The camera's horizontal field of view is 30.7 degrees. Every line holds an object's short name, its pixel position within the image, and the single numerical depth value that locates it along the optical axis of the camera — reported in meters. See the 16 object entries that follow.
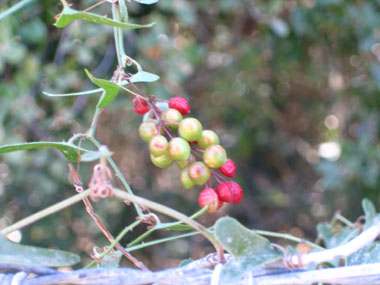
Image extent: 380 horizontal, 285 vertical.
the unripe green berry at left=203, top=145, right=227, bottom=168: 0.25
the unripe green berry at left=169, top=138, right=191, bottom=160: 0.25
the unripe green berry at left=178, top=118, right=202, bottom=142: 0.25
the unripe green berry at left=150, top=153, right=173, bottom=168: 0.26
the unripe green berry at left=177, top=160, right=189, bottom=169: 0.26
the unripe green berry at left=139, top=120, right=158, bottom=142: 0.26
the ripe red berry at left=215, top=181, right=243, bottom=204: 0.26
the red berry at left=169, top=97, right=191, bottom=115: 0.27
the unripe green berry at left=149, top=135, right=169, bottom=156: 0.25
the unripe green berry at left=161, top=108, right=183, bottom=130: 0.26
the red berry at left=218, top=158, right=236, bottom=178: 0.27
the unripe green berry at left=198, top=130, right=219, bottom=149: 0.26
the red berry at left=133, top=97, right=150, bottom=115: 0.27
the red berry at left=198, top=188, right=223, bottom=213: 0.26
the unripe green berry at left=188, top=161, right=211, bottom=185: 0.25
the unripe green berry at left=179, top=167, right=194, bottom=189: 0.26
